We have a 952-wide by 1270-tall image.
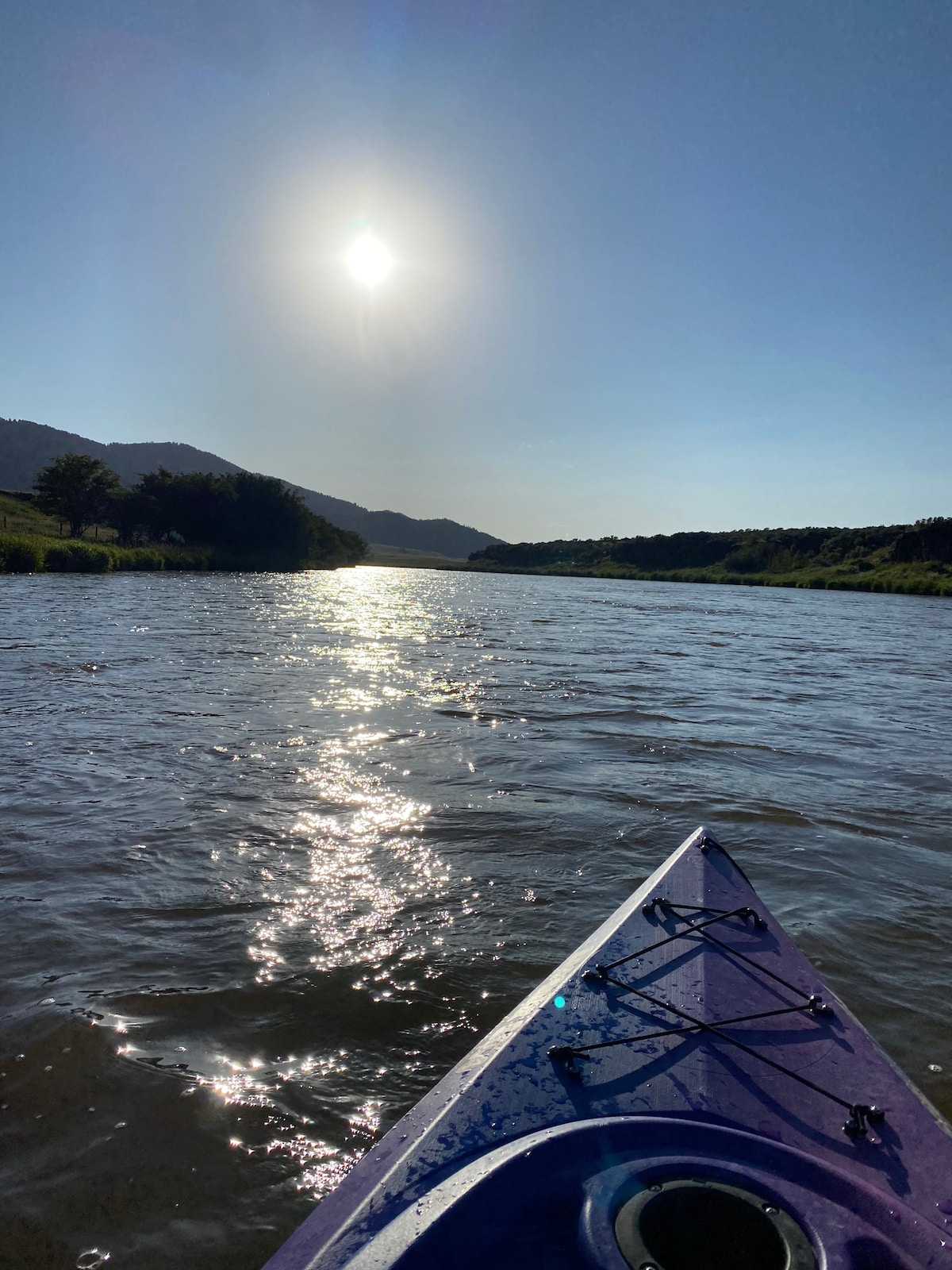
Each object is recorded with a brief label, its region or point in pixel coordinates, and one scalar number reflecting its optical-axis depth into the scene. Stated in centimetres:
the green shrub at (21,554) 3388
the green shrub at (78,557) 3959
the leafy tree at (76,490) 5562
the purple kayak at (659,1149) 179
